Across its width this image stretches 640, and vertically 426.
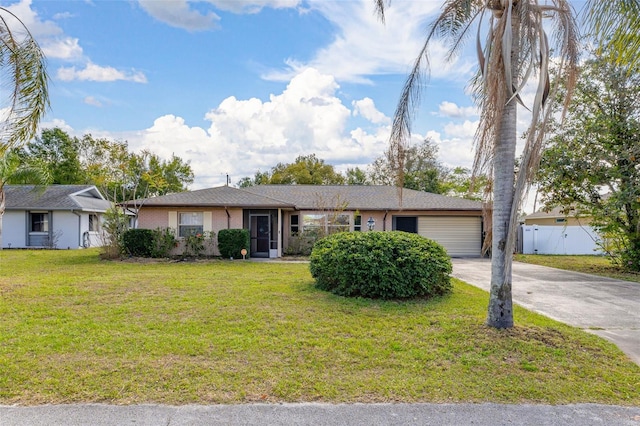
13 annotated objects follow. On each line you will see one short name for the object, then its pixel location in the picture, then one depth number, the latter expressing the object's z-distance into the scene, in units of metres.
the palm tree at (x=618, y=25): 4.26
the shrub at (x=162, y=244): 15.77
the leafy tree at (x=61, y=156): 34.11
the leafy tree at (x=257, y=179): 43.56
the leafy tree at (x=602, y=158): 12.04
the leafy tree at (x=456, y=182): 35.84
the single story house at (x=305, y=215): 16.80
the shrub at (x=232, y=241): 15.91
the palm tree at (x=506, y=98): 4.94
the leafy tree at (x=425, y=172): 35.59
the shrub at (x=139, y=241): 15.67
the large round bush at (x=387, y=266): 7.70
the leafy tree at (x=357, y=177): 39.56
